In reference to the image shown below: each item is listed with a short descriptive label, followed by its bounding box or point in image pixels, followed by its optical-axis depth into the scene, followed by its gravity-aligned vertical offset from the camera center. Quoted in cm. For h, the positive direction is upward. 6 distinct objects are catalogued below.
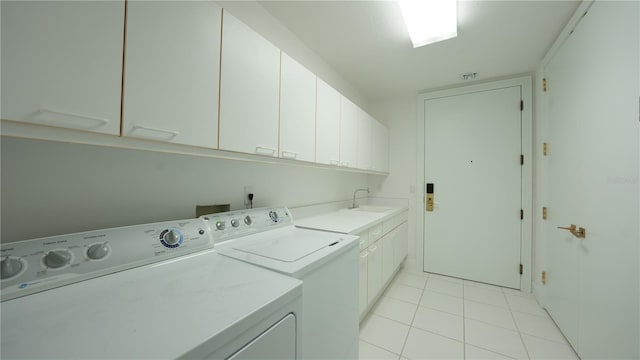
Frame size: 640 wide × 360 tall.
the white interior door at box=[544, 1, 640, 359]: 109 +6
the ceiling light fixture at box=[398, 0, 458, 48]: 149 +123
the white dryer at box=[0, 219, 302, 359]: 47 -34
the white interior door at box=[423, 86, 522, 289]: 255 +4
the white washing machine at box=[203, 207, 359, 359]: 93 -34
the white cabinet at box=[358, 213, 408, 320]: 173 -67
